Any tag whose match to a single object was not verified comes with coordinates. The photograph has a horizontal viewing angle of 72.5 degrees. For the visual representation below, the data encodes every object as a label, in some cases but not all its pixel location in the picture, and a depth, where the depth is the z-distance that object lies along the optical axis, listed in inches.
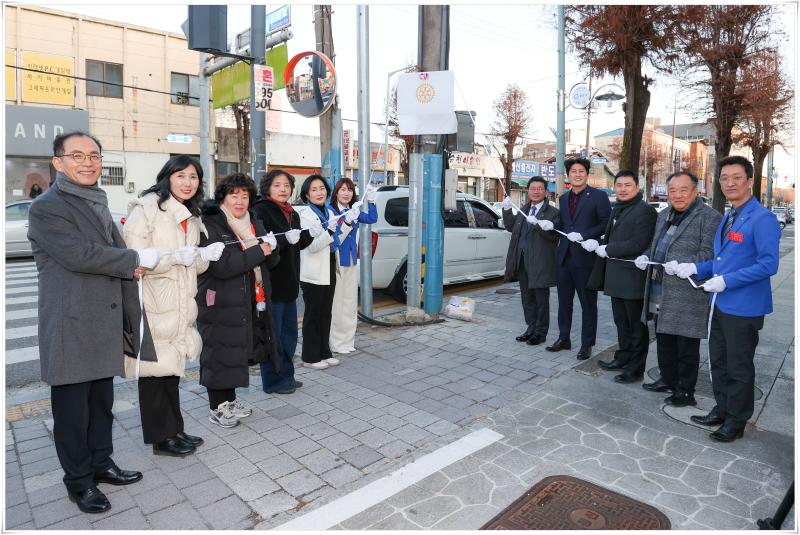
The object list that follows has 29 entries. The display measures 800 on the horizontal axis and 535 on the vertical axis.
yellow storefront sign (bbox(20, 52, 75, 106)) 784.3
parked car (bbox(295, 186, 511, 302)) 319.0
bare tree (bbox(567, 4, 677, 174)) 406.9
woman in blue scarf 203.7
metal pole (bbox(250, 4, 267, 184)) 284.4
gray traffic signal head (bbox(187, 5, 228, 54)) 260.7
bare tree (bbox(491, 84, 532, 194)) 1428.4
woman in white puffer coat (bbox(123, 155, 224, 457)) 129.5
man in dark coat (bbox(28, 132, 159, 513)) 109.0
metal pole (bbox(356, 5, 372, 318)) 266.5
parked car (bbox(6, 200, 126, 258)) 495.8
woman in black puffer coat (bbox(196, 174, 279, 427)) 148.0
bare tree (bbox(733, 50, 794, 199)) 546.0
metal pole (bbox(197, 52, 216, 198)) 624.1
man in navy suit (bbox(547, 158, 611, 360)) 224.4
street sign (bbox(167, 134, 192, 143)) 746.6
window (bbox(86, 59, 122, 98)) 842.8
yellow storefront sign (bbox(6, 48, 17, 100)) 764.0
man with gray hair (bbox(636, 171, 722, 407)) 169.3
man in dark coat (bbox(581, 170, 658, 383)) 196.1
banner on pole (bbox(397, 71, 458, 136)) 267.7
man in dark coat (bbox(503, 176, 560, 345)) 244.7
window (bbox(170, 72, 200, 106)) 922.1
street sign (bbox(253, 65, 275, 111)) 280.2
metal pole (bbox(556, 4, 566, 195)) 473.4
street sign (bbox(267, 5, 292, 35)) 356.8
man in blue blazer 140.8
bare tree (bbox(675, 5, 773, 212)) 454.6
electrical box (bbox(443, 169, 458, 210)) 291.4
